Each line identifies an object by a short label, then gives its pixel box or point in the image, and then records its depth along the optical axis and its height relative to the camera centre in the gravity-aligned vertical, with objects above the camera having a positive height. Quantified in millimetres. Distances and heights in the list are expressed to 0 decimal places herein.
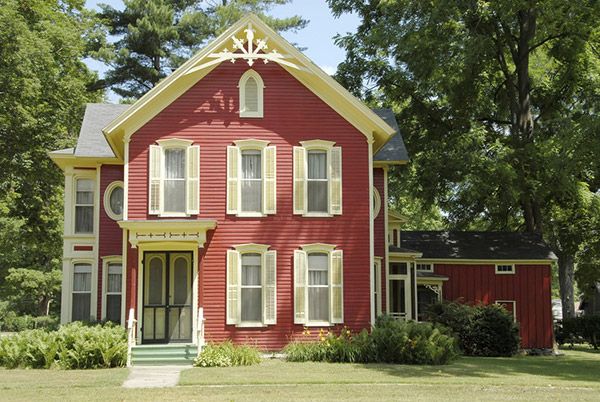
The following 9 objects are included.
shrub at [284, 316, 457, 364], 19828 -1726
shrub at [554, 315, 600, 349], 33562 -2198
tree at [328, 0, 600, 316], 27766 +7934
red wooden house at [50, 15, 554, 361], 21547 +2511
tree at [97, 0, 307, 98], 43094 +14143
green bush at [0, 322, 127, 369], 18875 -1701
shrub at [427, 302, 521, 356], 24391 -1573
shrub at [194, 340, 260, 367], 19406 -1923
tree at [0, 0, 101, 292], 29875 +7569
